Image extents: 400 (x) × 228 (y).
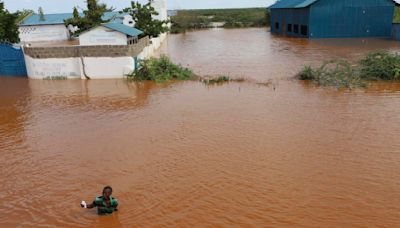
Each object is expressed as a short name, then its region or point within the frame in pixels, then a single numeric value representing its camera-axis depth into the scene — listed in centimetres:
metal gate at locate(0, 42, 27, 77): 2248
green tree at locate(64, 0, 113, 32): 2866
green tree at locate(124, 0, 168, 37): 2836
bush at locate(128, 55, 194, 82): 2009
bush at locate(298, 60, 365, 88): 1767
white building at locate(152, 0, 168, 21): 4534
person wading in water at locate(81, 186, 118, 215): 731
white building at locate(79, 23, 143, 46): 2153
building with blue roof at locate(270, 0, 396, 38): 3825
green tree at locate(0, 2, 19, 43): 2633
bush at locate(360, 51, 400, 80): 1832
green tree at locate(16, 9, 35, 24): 4162
